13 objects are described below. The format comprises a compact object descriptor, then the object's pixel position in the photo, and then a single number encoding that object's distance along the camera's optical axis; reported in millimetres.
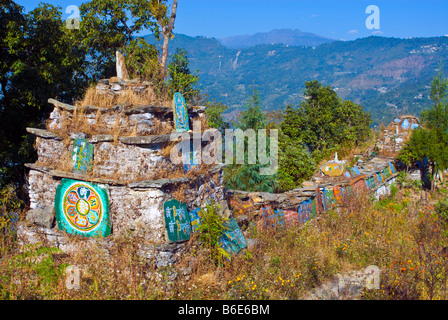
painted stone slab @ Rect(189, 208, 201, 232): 5918
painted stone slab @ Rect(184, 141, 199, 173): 6340
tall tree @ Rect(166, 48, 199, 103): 13695
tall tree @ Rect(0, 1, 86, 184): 8938
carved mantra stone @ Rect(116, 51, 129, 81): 7255
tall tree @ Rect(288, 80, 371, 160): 23172
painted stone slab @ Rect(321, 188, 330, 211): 9574
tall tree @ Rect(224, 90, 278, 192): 10695
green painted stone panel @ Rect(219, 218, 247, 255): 6023
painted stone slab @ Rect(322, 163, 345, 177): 11203
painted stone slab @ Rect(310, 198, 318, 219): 9180
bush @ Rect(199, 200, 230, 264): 5730
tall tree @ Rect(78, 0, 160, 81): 13984
